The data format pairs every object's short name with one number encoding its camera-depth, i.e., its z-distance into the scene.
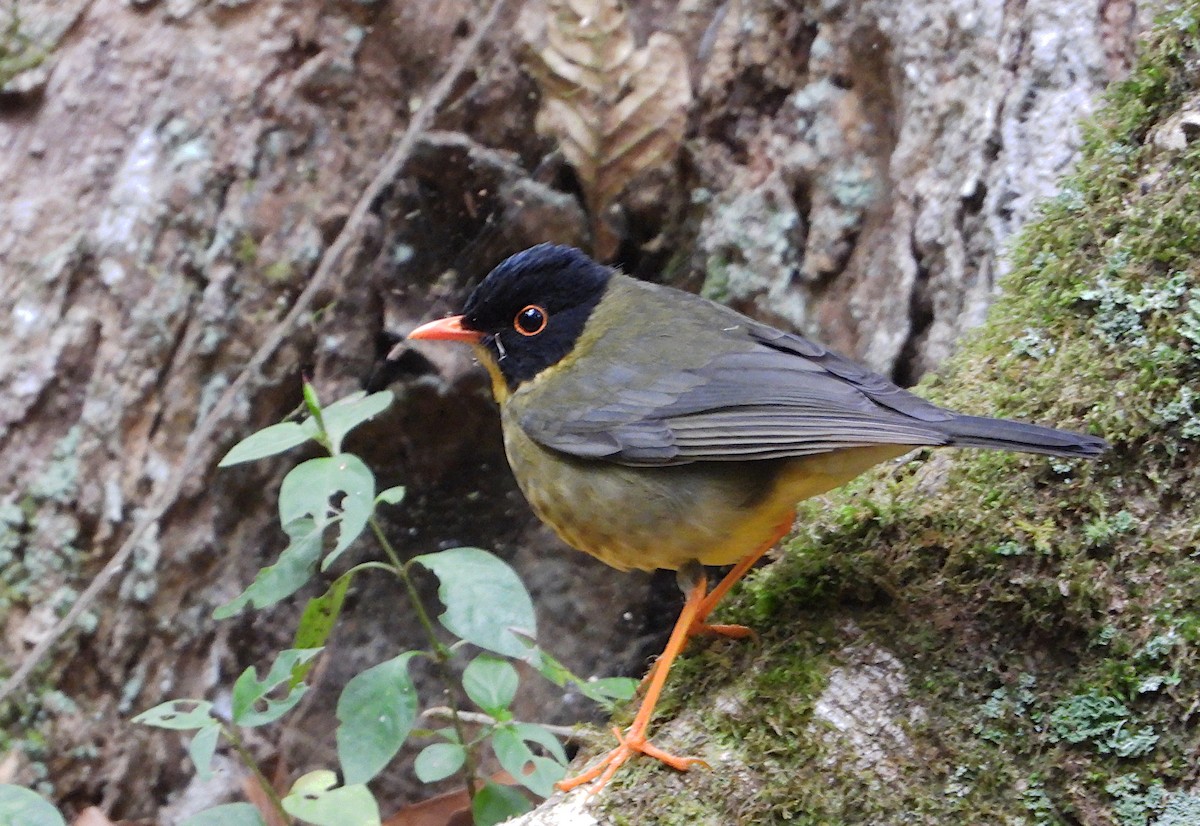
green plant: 5.04
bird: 5.12
